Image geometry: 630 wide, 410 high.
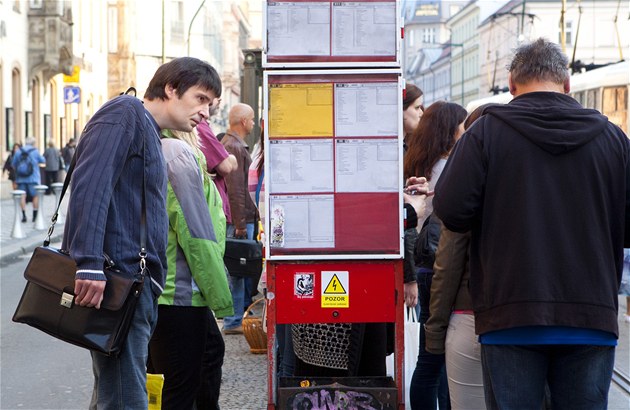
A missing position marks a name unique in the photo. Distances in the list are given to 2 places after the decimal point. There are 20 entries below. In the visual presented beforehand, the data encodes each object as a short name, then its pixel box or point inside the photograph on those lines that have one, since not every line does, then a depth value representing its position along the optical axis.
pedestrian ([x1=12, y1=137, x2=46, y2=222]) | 25.39
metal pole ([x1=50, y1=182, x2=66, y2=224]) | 26.81
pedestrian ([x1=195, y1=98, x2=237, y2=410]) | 5.30
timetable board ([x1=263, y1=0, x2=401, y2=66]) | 5.23
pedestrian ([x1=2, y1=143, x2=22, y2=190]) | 32.72
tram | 23.02
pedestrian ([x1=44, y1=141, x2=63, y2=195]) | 35.31
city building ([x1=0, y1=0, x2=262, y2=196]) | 36.50
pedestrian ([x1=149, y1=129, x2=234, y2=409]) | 4.80
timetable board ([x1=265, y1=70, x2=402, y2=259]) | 5.20
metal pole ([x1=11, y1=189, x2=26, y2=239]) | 20.91
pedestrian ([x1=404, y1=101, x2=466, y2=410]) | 5.65
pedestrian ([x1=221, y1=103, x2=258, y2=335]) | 10.00
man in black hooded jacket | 3.72
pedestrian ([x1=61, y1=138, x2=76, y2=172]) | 41.25
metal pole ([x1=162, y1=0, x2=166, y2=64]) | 46.50
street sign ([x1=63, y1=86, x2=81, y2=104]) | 32.09
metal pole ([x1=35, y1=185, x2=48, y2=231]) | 23.46
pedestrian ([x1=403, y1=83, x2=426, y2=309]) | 5.39
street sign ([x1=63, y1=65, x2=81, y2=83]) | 40.41
